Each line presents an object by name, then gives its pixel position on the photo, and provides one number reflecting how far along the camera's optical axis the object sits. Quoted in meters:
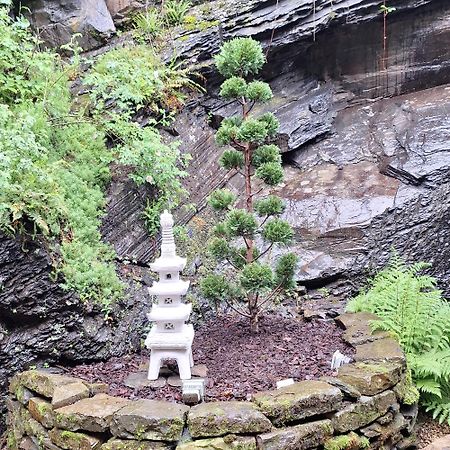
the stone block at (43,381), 3.38
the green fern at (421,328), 3.82
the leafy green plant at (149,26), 6.89
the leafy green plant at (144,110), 5.25
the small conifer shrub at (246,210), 4.05
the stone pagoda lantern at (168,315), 3.57
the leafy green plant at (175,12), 7.12
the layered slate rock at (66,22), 6.62
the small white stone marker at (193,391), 3.21
